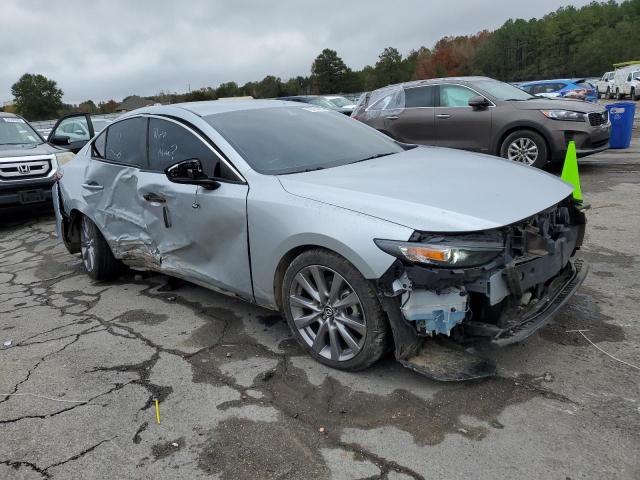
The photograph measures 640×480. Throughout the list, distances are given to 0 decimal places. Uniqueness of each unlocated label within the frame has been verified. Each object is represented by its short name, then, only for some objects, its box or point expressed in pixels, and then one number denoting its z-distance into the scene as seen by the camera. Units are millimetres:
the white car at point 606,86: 33656
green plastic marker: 5199
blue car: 20828
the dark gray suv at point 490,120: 8453
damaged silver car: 2803
